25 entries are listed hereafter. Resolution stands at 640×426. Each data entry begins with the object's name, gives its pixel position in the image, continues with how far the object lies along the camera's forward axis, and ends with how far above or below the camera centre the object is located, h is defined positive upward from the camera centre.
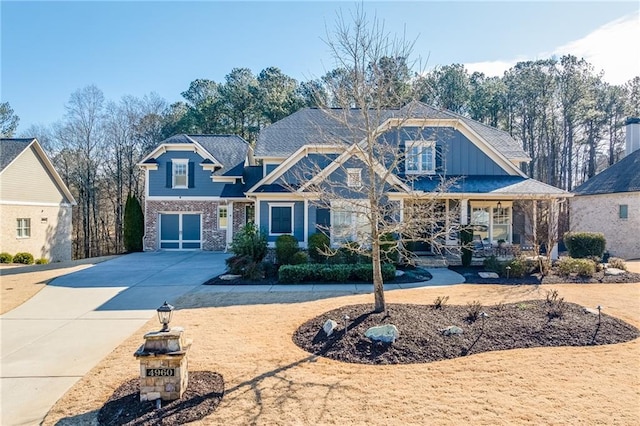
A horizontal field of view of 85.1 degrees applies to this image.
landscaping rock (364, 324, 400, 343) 5.99 -2.11
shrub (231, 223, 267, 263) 13.45 -1.23
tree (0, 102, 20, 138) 30.21 +8.24
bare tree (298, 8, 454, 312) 7.15 +2.61
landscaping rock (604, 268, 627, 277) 12.48 -2.15
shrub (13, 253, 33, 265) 19.00 -2.43
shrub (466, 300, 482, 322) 6.98 -2.03
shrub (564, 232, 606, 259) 14.42 -1.35
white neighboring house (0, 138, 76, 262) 19.78 +0.61
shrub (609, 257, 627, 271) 13.24 -2.00
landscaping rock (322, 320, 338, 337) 6.55 -2.18
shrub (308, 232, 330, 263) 14.09 -1.30
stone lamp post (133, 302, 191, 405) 4.35 -1.93
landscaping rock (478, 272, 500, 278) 12.62 -2.27
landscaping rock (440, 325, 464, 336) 6.30 -2.15
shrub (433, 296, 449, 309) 8.01 -2.11
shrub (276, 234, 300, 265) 14.07 -1.45
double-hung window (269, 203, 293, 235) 15.98 -0.26
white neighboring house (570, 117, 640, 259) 19.66 +0.54
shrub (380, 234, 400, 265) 12.97 -1.62
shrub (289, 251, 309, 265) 13.46 -1.76
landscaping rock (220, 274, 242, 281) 12.46 -2.30
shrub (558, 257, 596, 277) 12.20 -1.95
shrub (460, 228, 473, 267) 14.58 -1.56
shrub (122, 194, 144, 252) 21.54 -0.83
